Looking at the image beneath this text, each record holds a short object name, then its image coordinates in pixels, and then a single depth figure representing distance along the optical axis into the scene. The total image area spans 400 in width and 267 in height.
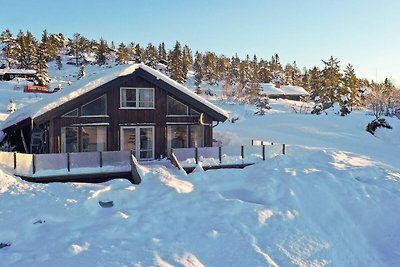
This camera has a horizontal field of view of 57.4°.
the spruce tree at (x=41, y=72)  62.31
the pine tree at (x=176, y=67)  77.59
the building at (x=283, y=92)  80.38
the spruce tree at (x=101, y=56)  98.62
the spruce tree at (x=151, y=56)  98.28
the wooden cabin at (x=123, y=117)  18.28
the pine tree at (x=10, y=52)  85.62
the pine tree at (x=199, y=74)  85.29
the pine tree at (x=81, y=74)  74.00
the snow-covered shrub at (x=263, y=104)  58.28
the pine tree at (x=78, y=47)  104.00
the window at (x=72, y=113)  18.42
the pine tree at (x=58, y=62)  96.97
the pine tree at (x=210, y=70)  96.87
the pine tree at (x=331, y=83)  55.94
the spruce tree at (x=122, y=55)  96.57
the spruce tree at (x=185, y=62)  87.19
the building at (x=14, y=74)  68.88
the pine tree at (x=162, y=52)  117.34
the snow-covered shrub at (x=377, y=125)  33.38
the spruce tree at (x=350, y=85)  55.22
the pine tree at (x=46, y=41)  95.79
